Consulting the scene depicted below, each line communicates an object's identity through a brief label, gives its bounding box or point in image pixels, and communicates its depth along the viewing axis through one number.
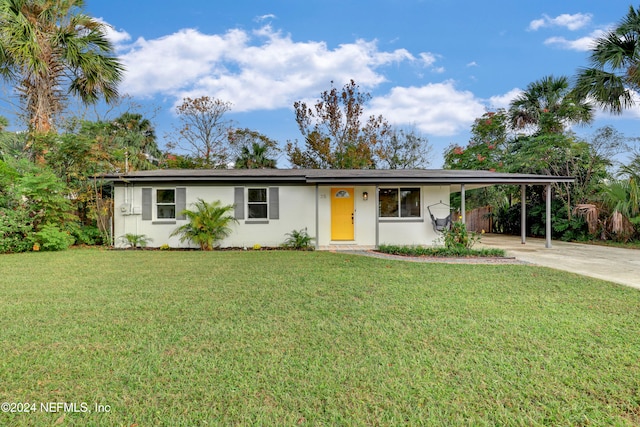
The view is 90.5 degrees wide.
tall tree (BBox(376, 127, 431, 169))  22.58
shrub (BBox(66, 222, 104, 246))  10.40
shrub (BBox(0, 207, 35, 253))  9.06
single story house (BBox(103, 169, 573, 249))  10.61
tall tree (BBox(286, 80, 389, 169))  20.59
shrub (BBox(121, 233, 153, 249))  10.54
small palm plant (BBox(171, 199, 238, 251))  10.23
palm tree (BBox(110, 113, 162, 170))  14.62
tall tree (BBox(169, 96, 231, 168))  20.36
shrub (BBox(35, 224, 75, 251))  9.26
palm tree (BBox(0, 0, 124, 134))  10.00
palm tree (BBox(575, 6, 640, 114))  10.01
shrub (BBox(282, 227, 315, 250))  10.58
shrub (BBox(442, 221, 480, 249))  8.88
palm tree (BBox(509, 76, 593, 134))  14.85
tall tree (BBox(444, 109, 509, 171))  18.39
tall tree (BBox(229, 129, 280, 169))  20.19
